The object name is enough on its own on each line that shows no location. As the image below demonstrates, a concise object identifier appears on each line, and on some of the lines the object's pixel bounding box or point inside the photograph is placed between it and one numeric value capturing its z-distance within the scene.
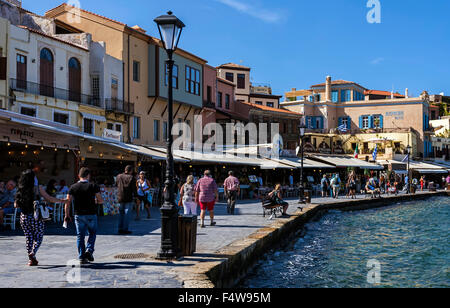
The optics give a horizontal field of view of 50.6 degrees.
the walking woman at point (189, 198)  12.36
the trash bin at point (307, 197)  23.79
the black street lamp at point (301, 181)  21.79
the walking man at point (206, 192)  12.59
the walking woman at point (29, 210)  7.32
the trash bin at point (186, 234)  8.12
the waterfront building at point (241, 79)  51.81
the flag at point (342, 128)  51.03
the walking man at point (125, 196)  11.02
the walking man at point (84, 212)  7.38
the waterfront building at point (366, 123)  53.62
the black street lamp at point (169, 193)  7.71
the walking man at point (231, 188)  15.81
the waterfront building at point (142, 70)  26.75
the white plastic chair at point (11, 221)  11.72
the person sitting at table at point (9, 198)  11.66
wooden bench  16.02
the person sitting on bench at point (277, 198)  16.28
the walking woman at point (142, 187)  15.44
